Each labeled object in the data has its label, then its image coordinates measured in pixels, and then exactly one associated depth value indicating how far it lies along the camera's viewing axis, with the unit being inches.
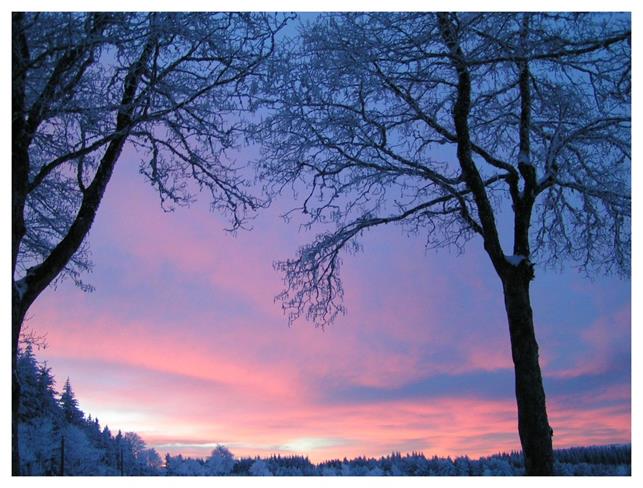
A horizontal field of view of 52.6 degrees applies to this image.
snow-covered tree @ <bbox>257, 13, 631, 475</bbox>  285.0
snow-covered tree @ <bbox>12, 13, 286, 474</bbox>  251.0
